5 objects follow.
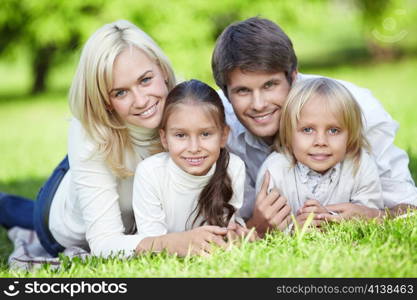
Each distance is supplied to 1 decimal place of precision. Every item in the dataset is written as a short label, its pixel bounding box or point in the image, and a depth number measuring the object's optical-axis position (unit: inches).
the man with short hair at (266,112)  149.1
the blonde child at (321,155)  147.9
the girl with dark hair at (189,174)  142.6
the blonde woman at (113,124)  145.5
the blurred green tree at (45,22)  627.2
